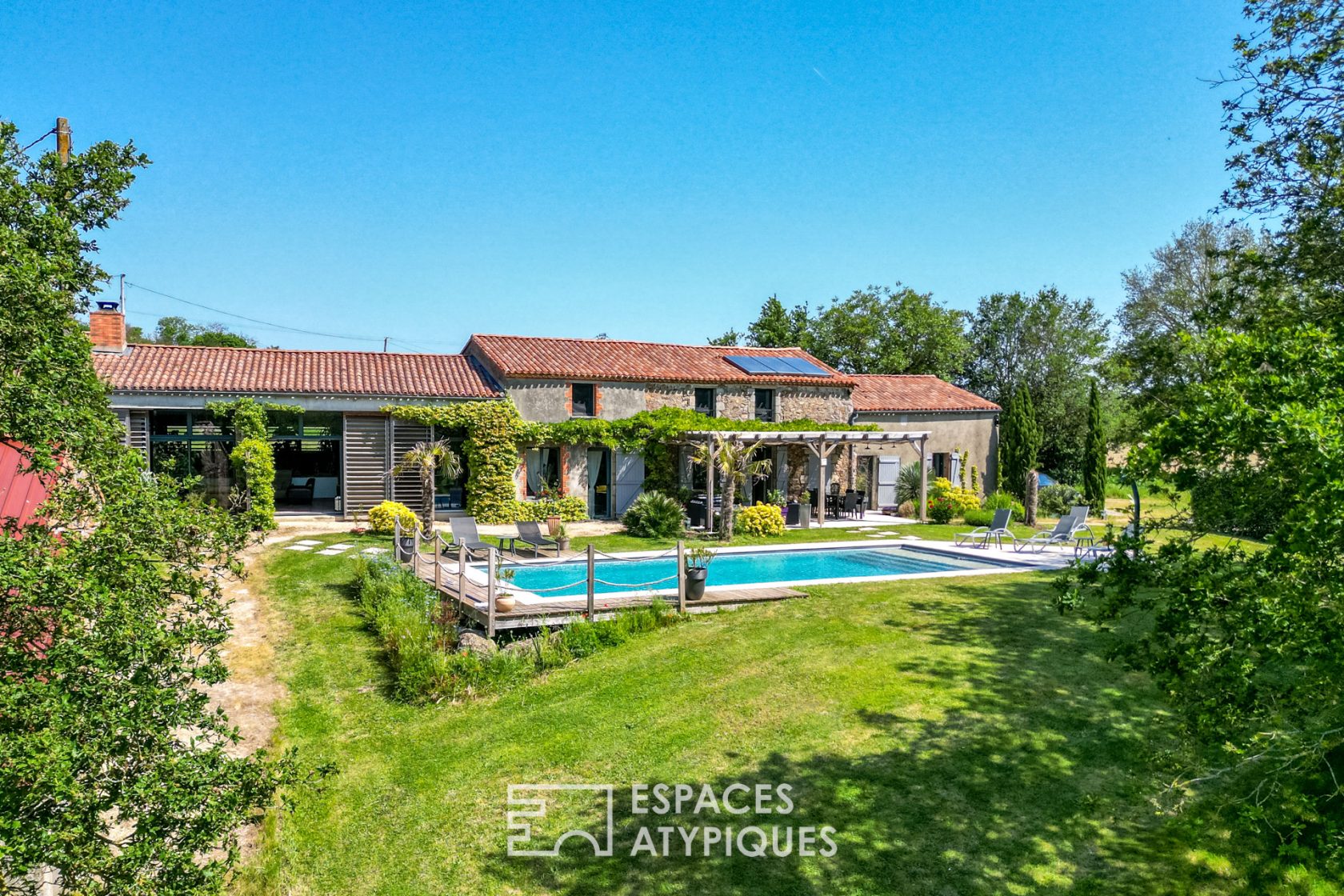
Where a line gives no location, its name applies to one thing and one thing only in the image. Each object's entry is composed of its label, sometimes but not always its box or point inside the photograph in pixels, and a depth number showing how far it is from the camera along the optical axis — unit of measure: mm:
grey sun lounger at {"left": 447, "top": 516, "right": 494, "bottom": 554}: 16172
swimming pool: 15469
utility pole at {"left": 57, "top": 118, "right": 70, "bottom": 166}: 12602
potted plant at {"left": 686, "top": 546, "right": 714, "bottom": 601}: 12438
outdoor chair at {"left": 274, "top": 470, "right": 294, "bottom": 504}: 25078
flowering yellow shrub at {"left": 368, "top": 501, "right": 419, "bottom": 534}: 19203
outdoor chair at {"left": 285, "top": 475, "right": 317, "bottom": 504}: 25031
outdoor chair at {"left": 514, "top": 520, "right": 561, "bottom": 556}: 17156
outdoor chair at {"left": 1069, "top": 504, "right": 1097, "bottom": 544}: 19078
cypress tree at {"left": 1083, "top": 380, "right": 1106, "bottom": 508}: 28641
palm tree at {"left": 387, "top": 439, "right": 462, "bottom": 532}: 18453
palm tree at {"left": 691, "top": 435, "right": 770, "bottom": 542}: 20672
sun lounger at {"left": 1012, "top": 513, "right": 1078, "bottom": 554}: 18688
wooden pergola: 22500
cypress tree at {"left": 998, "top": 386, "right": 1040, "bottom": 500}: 29969
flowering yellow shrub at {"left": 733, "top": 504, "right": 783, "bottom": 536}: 21578
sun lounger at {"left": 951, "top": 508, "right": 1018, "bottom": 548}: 19688
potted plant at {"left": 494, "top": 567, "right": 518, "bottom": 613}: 11469
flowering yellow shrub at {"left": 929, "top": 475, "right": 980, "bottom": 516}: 25625
